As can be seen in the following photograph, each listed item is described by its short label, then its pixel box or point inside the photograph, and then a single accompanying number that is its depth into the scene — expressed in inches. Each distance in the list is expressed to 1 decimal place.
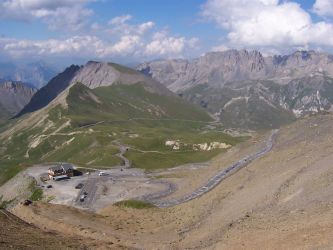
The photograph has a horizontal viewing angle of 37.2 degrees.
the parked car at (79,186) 5728.3
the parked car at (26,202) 3455.7
